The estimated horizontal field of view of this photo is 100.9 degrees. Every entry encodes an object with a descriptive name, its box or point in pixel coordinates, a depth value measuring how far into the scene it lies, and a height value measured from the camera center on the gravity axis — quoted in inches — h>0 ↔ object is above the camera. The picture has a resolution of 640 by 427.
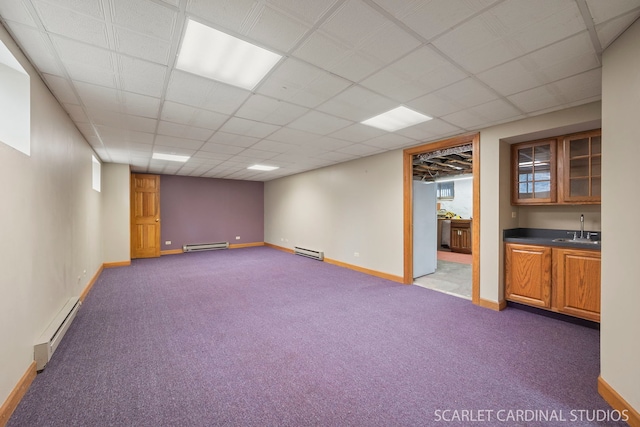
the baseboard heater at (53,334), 83.9 -43.4
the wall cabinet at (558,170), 120.4 +20.9
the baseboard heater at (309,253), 265.3 -42.9
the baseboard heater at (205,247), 319.9 -43.1
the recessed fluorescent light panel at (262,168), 257.3 +44.9
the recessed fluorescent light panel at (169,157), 205.9 +44.6
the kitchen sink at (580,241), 113.7 -13.2
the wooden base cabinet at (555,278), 112.3 -30.9
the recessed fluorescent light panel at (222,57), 68.9 +45.7
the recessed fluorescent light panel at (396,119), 119.9 +45.4
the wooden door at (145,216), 283.9 -4.1
